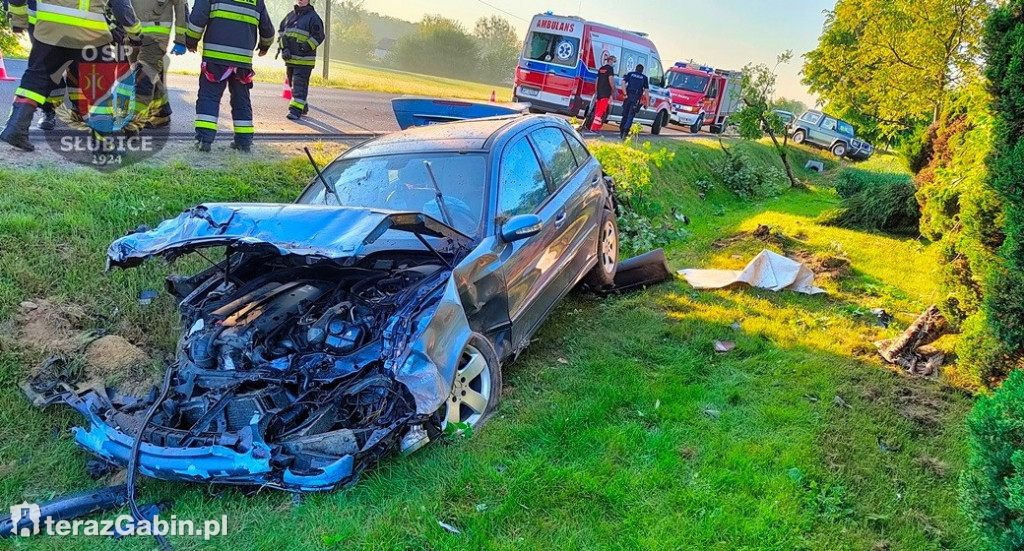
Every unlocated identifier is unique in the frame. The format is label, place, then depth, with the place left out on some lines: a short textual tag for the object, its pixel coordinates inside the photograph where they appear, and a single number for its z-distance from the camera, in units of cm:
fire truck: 2328
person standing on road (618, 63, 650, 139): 1328
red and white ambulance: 1453
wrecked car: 275
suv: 2417
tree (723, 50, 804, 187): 1565
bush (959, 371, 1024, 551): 208
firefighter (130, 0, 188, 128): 646
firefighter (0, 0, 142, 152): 507
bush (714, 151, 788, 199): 1395
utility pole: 1929
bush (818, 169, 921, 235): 929
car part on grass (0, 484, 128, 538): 272
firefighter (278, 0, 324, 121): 834
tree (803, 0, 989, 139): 1009
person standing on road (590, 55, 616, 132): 1391
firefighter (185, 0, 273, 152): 603
